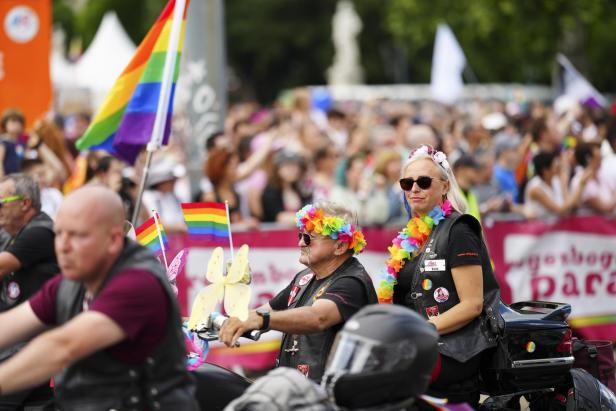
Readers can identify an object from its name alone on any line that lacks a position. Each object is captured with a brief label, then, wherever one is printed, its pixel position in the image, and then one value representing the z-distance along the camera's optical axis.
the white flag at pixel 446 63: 45.16
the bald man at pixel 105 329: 8.70
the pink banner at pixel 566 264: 23.92
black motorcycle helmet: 9.84
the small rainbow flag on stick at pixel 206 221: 12.79
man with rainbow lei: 11.57
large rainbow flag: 17.28
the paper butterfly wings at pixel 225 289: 10.95
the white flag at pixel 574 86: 38.47
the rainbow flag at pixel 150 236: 13.05
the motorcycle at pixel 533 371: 12.61
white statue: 110.50
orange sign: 27.94
